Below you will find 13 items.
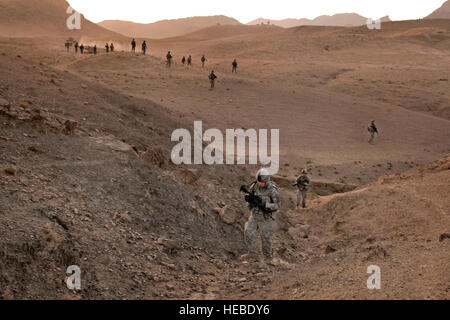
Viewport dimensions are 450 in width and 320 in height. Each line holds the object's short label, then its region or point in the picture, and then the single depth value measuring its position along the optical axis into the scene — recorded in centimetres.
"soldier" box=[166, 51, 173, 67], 3535
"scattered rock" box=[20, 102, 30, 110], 1043
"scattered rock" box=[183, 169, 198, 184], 1079
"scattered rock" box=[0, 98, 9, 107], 994
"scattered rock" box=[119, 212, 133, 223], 791
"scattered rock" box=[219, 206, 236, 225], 996
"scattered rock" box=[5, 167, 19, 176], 747
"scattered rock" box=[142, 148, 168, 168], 1067
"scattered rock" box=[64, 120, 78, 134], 1041
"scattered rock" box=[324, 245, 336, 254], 1012
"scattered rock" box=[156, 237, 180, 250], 775
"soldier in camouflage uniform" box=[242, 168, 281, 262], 813
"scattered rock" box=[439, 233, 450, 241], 829
